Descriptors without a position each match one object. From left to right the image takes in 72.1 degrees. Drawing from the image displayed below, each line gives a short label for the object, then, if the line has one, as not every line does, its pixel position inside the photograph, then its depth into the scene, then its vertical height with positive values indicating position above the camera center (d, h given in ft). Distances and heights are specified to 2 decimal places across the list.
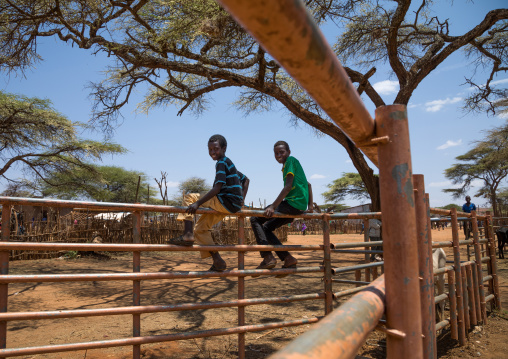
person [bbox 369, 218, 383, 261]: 28.97 -1.04
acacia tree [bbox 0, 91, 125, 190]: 49.55 +13.46
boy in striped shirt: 10.69 +0.67
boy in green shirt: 12.27 +0.51
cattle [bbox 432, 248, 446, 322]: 13.87 -2.46
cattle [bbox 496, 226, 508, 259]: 38.26 -2.29
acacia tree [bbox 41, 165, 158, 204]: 80.74 +10.50
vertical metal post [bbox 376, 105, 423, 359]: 3.05 -0.16
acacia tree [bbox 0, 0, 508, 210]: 27.91 +15.86
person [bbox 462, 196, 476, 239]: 41.98 +1.26
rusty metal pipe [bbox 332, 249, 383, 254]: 12.06 -1.31
